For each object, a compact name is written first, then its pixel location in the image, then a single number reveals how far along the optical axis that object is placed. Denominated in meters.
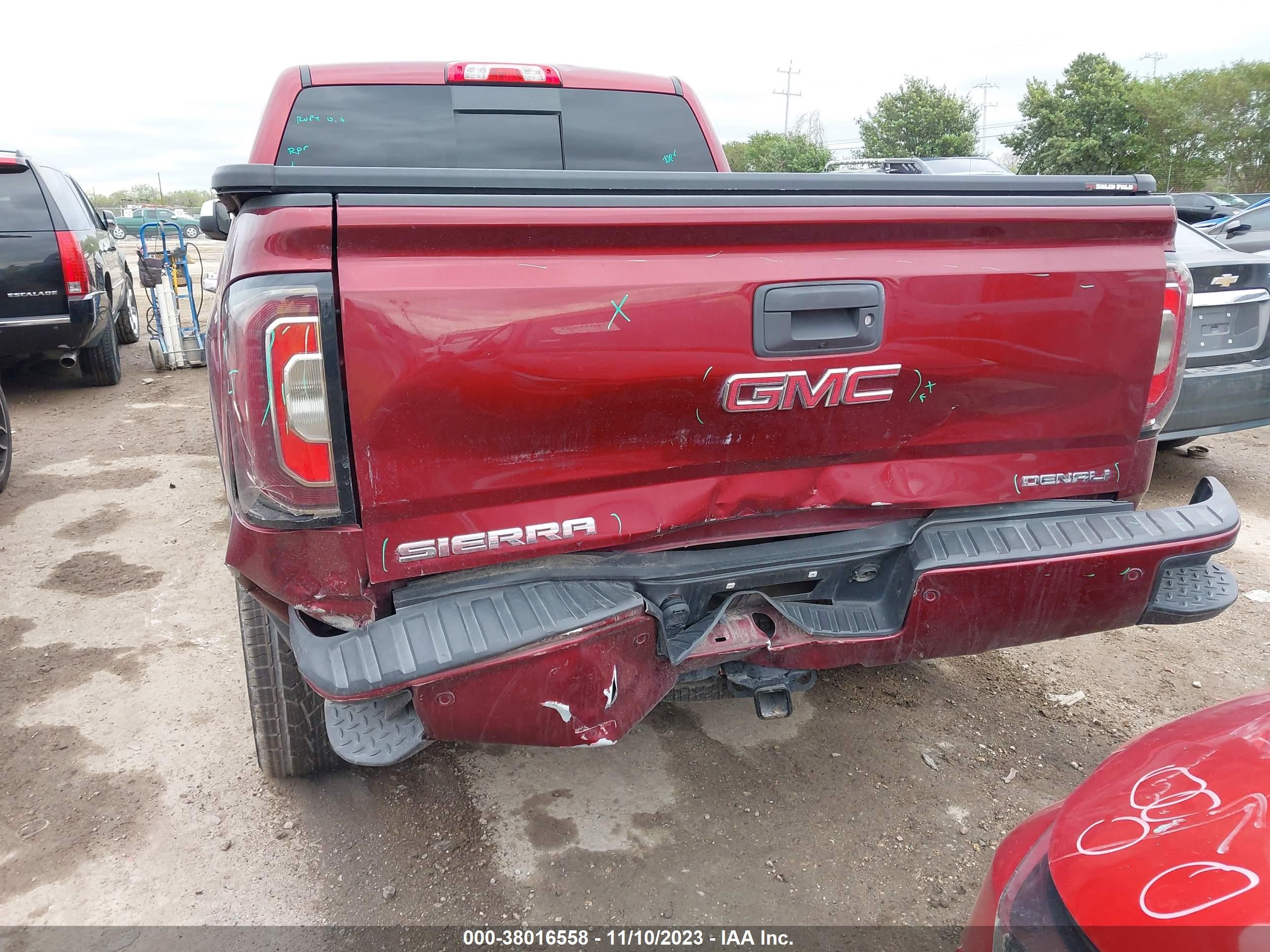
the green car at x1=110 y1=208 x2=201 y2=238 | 34.75
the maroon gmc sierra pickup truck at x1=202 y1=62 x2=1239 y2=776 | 1.64
